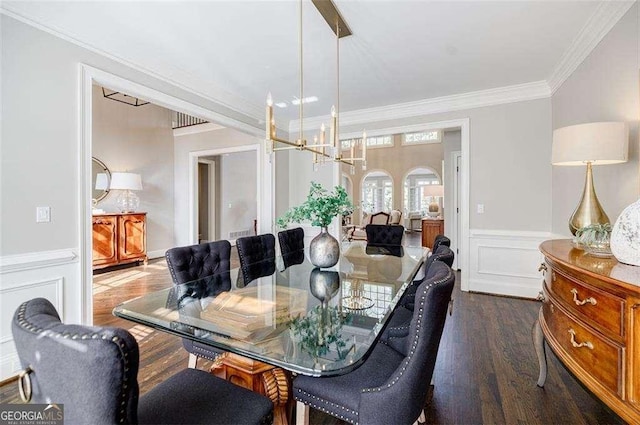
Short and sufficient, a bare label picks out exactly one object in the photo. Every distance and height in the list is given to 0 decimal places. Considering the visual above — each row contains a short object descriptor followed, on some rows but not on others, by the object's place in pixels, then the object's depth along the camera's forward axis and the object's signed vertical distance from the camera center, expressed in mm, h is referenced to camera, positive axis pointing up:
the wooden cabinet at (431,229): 6008 -377
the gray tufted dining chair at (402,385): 1064 -659
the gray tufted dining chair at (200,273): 1762 -452
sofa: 8190 -319
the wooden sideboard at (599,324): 936 -415
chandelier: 1826 +659
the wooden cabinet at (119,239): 4758 -447
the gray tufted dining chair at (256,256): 2471 -417
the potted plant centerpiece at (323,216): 2221 -40
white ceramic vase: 1127 -105
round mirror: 5178 +544
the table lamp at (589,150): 1668 +334
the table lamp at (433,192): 7809 +465
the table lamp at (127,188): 5059 +410
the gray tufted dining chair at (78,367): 699 -365
